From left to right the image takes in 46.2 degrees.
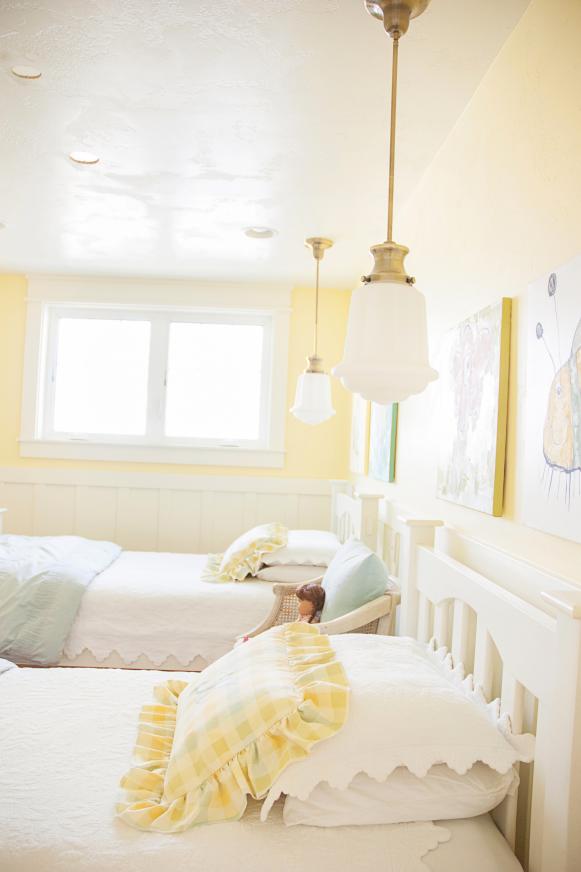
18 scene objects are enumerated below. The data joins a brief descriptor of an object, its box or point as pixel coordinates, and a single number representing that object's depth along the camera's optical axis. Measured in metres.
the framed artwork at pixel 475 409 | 1.65
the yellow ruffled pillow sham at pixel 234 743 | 1.23
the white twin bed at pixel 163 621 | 2.89
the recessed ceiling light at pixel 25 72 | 1.87
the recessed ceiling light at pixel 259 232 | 3.27
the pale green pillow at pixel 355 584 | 2.32
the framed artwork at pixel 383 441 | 2.94
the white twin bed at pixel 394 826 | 1.10
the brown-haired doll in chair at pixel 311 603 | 2.51
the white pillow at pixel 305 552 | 3.22
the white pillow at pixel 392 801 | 1.23
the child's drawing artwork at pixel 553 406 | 1.23
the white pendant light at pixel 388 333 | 1.26
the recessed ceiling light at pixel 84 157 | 2.46
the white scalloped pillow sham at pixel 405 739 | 1.22
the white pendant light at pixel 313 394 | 3.09
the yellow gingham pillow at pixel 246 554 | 3.25
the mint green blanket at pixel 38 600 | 2.80
